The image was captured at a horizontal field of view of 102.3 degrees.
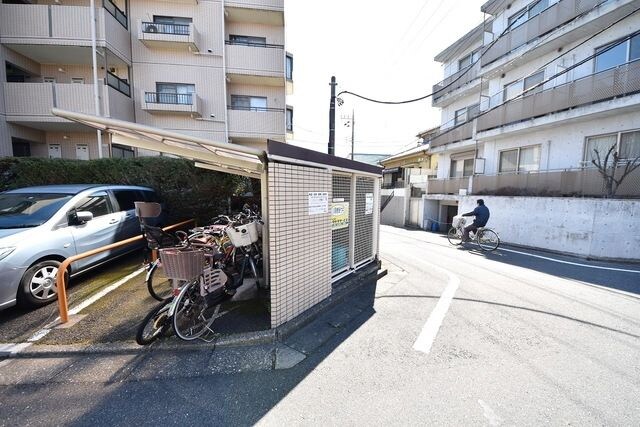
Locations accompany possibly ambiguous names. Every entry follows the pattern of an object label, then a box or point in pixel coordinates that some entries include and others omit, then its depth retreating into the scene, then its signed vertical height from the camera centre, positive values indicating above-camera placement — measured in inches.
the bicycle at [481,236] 337.1 -58.1
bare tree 281.3 +26.3
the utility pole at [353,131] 903.7 +210.4
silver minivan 128.7 -28.0
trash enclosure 110.3 -8.3
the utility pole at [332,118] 354.0 +99.7
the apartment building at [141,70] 361.4 +196.9
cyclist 330.0 -29.5
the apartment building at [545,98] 323.3 +139.8
